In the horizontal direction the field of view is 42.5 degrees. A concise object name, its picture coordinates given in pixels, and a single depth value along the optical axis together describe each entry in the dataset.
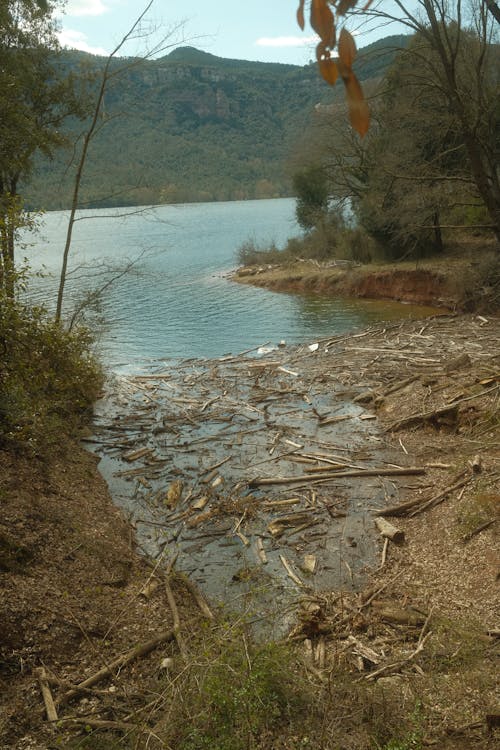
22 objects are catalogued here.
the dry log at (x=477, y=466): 7.82
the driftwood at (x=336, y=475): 8.88
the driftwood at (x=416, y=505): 7.69
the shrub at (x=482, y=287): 19.54
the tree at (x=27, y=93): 13.65
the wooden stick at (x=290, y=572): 6.33
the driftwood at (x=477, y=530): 6.62
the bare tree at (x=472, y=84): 12.28
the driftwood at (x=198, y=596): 5.75
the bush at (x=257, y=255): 39.09
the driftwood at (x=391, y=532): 7.07
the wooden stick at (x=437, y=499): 7.65
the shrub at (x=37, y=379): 8.39
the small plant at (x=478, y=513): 6.72
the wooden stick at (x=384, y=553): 6.63
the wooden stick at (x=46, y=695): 3.92
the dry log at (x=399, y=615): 5.38
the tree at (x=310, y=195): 37.58
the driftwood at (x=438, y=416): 10.01
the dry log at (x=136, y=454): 10.55
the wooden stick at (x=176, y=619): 4.55
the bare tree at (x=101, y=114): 14.42
